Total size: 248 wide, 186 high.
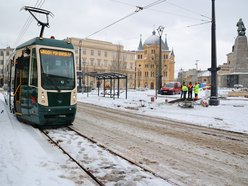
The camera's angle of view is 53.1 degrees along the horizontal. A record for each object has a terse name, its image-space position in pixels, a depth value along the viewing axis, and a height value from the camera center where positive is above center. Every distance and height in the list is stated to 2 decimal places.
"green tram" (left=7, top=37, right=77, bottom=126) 8.91 +0.08
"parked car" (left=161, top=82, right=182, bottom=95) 31.97 -0.55
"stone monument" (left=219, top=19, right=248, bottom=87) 36.25 +3.60
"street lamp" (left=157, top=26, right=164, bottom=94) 26.50 +1.16
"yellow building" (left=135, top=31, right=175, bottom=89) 102.94 +8.59
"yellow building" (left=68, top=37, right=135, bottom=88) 90.81 +10.96
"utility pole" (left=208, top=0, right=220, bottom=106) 16.98 +1.02
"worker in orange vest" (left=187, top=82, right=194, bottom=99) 22.54 -0.38
